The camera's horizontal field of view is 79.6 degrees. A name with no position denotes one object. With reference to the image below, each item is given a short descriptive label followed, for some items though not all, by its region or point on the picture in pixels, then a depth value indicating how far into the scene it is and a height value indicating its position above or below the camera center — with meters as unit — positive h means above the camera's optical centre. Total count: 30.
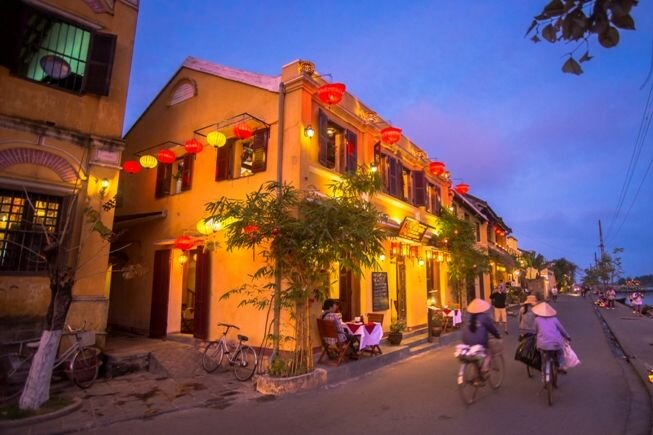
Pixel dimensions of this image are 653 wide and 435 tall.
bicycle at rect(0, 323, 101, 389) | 7.70 -1.53
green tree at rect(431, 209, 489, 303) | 17.62 +2.00
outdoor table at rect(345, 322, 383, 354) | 9.69 -1.07
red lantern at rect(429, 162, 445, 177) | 15.97 +4.94
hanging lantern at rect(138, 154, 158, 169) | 10.79 +3.43
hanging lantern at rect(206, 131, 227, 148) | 10.05 +3.77
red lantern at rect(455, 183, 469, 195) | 18.05 +4.68
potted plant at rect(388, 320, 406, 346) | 11.77 -1.30
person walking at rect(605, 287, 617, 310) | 30.50 -0.55
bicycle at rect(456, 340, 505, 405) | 6.84 -1.42
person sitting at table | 9.30 -0.92
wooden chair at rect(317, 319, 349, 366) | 9.15 -1.26
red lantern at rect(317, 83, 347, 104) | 9.54 +4.74
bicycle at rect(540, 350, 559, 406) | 6.53 -1.34
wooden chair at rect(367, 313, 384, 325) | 11.04 -0.78
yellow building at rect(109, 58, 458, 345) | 10.51 +3.31
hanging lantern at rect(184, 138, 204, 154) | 10.73 +3.80
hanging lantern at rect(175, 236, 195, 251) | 10.86 +1.21
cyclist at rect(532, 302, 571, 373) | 6.83 -0.72
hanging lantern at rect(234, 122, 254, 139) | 9.86 +3.87
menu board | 12.41 -0.06
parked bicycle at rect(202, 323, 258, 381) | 8.80 -1.60
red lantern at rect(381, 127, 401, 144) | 11.81 +4.64
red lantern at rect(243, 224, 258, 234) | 8.36 +1.24
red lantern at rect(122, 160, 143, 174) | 10.73 +3.26
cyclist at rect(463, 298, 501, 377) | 7.00 -0.67
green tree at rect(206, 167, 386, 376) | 8.13 +1.08
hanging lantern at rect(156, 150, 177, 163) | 11.09 +3.65
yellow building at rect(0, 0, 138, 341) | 8.34 +3.33
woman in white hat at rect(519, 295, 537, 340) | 8.34 -0.66
